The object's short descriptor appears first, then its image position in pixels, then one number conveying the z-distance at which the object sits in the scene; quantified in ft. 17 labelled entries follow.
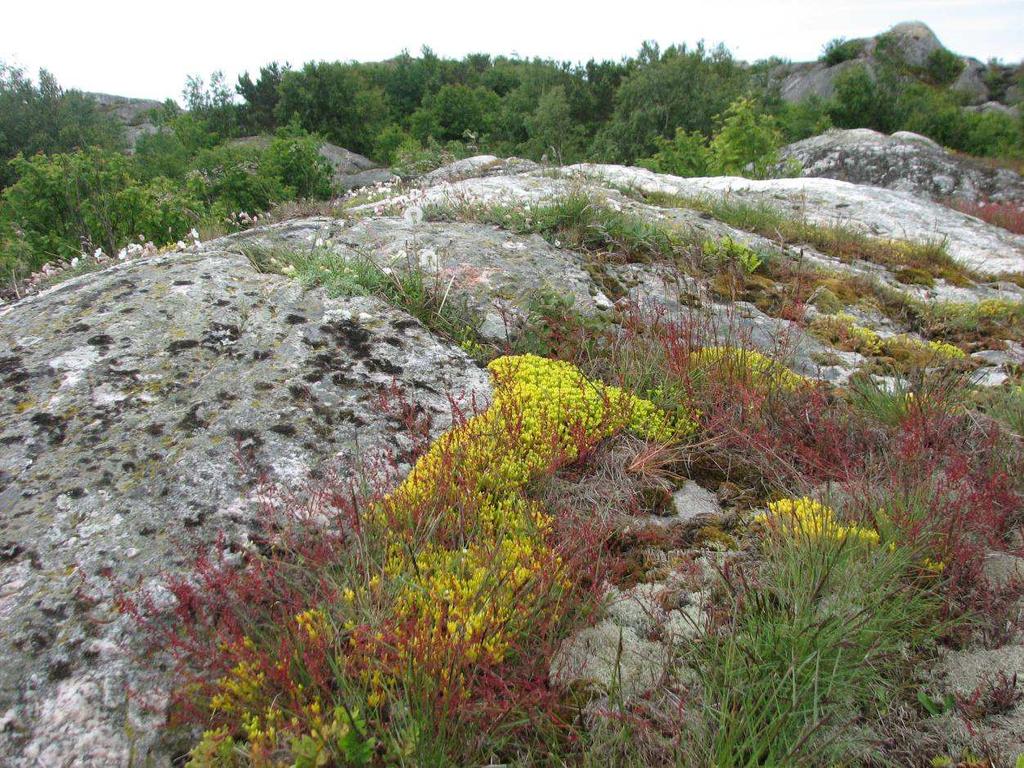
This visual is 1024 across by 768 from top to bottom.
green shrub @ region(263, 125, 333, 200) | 38.50
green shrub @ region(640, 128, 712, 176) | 66.49
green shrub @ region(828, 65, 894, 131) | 121.90
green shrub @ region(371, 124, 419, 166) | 130.21
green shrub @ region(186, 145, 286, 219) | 34.14
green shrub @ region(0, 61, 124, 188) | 138.31
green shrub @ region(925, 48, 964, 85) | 160.66
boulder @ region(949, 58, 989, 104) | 153.58
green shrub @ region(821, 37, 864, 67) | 171.48
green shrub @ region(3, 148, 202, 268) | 28.94
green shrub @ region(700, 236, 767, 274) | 18.06
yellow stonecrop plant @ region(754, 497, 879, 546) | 7.88
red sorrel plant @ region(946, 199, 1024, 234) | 39.78
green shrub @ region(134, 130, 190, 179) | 85.46
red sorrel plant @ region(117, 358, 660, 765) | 5.66
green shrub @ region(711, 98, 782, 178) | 50.08
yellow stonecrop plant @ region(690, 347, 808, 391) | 11.80
